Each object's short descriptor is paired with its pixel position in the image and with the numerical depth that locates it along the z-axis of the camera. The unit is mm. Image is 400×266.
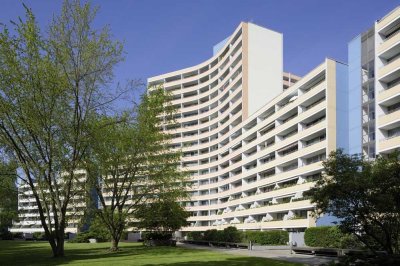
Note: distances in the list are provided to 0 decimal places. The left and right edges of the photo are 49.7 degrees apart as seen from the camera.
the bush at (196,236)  67875
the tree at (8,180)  32469
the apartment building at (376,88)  49150
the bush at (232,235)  54844
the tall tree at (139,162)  38656
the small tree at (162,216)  46281
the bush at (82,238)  77062
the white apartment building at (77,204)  37950
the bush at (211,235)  60300
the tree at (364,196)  19297
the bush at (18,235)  108375
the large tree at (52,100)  28391
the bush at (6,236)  100188
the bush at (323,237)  39606
